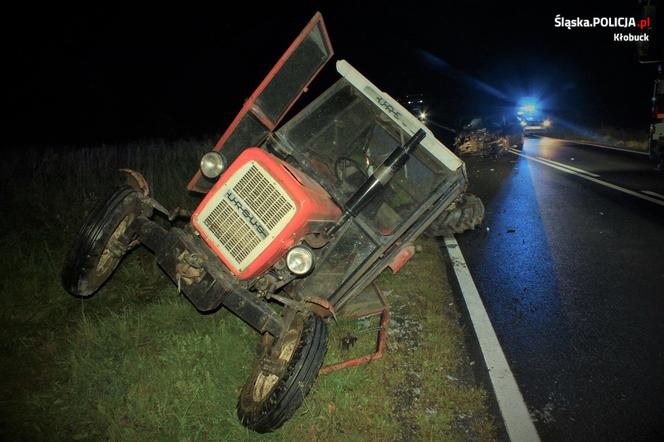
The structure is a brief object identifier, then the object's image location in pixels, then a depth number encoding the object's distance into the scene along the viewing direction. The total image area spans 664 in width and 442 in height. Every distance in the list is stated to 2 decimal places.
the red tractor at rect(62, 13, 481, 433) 3.00
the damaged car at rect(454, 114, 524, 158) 14.28
